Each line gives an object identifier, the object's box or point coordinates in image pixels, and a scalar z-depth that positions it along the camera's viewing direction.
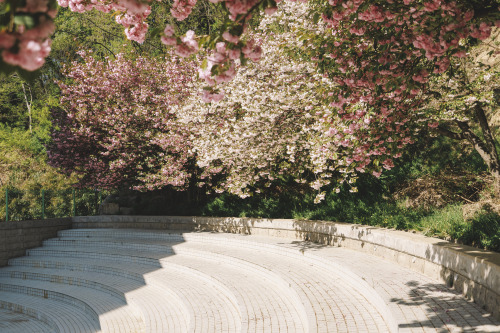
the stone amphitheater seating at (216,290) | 5.66
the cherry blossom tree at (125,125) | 14.23
